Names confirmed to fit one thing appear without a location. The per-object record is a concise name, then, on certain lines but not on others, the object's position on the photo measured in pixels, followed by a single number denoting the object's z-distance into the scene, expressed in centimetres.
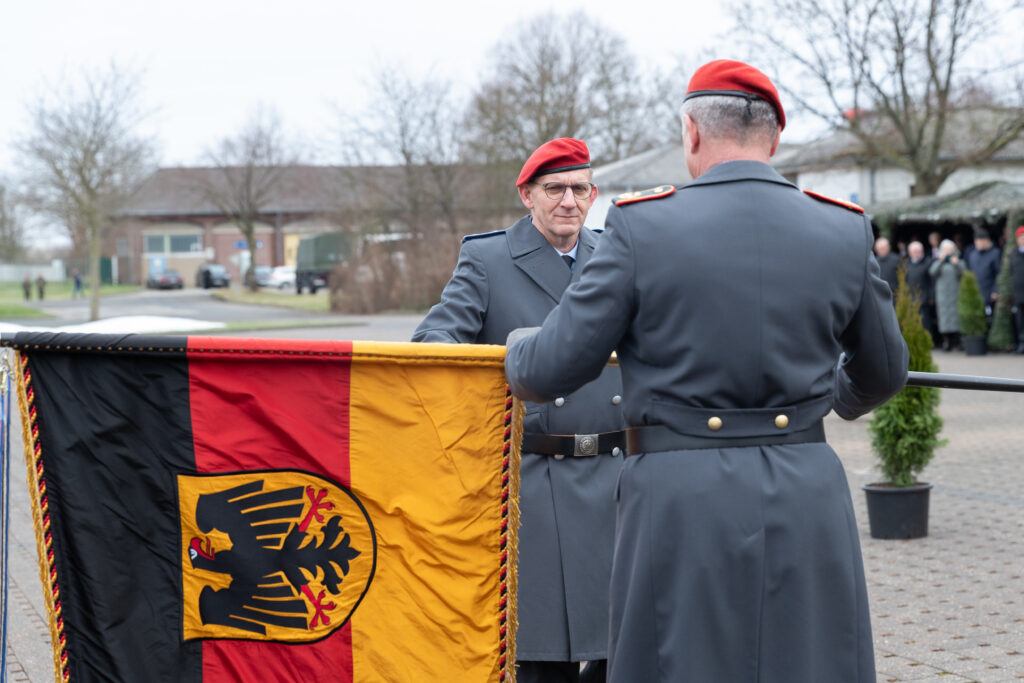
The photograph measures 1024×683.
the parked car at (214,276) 6750
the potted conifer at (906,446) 778
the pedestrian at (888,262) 2092
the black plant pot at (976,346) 2045
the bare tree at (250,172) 6212
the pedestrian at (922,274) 2173
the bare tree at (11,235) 6819
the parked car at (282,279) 6359
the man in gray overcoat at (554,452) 372
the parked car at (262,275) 6438
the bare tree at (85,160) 3628
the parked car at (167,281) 6869
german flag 325
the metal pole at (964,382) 416
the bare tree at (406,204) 4025
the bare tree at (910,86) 2916
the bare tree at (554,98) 4169
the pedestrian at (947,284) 2105
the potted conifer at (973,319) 2045
